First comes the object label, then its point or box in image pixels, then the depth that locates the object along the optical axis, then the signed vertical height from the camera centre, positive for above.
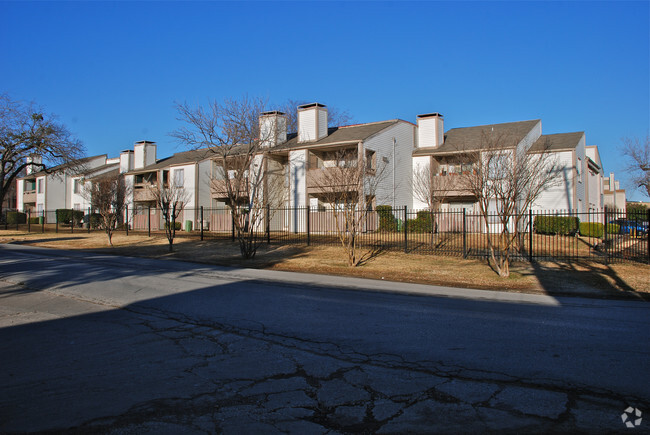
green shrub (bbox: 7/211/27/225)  51.67 +0.83
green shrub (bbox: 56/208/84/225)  48.31 +0.84
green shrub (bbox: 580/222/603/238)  27.27 -0.57
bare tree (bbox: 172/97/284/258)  19.62 +3.28
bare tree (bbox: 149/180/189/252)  22.25 +0.85
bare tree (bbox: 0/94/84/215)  34.00 +5.92
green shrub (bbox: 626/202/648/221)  64.56 +2.22
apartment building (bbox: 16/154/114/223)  52.50 +3.78
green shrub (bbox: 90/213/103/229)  42.24 +0.35
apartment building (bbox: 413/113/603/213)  30.38 +4.42
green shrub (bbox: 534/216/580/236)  27.59 -0.26
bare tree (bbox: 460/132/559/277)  13.24 +1.01
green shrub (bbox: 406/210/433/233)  27.86 -0.15
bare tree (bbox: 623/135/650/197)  32.16 +3.10
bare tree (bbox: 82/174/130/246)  26.78 +1.67
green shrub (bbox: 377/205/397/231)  27.50 -0.01
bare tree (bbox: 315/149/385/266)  16.77 +1.12
